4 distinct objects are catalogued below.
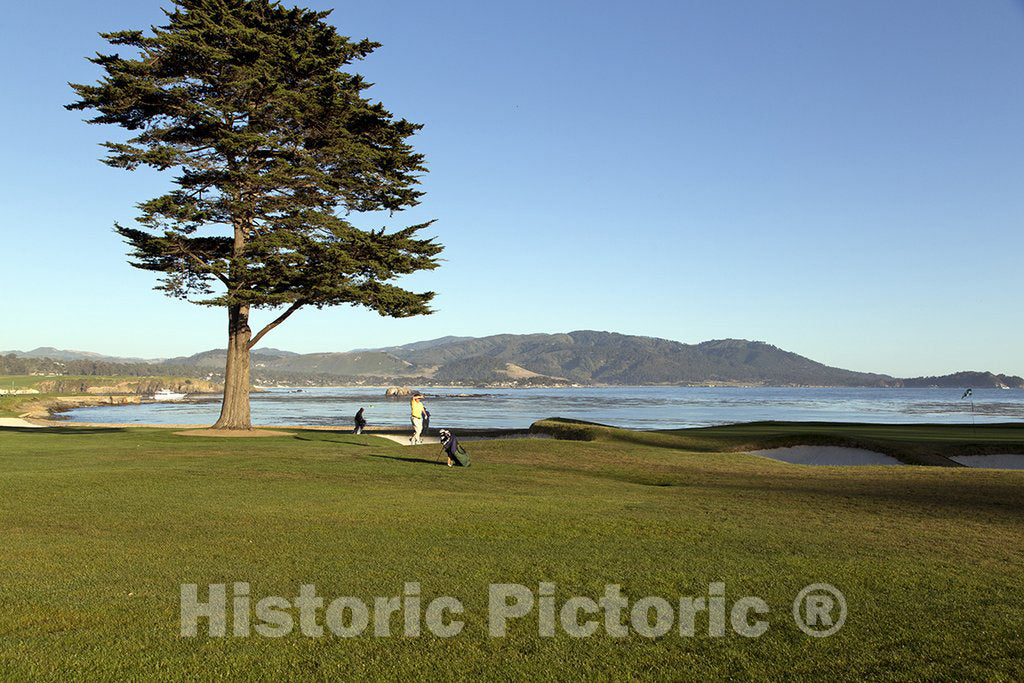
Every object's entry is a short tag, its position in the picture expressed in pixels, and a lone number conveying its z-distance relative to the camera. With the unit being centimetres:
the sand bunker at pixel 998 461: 2741
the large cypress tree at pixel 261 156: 3023
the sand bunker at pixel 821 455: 2872
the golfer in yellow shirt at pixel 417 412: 2505
